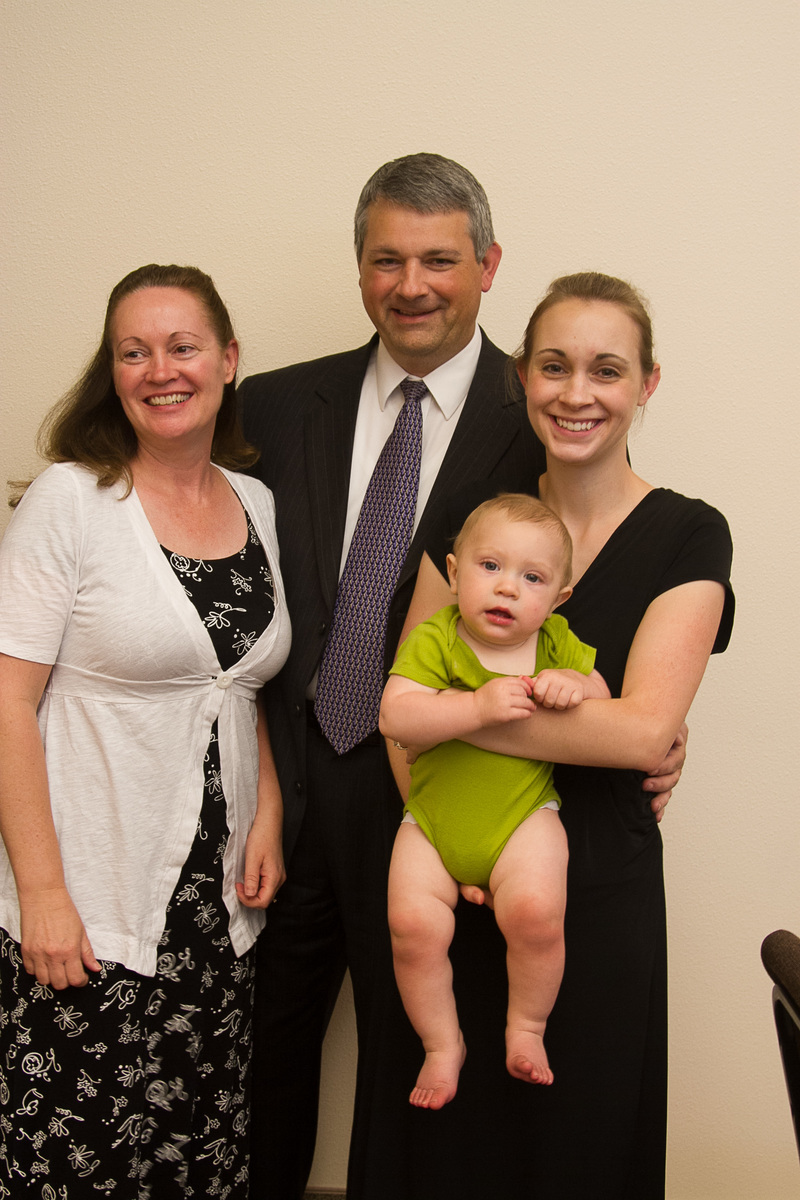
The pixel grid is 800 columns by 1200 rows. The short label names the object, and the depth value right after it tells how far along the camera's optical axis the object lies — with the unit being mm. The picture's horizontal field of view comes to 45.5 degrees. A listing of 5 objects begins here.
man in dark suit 1865
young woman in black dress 1458
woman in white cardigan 1564
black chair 1052
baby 1346
